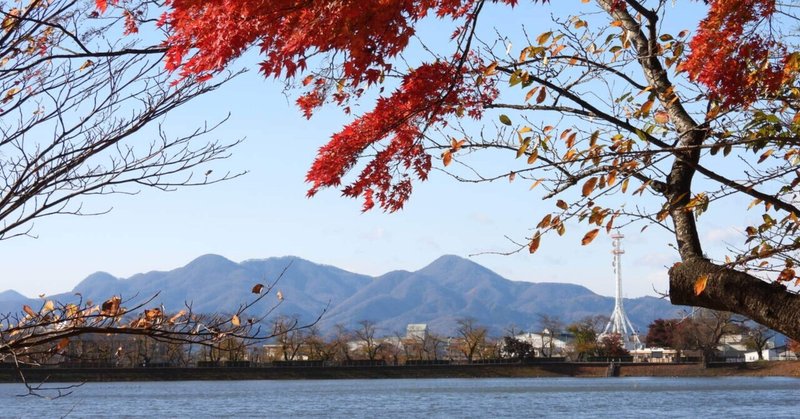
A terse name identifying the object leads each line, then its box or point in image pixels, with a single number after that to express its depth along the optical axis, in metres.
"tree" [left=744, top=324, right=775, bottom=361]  88.06
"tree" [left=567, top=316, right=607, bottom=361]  97.56
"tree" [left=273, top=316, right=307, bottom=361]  88.32
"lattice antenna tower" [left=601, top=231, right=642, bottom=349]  144.38
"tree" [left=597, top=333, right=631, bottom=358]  95.31
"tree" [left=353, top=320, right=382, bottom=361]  92.06
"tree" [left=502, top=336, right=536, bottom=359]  91.69
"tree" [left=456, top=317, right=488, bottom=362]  94.31
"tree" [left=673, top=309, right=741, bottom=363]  85.00
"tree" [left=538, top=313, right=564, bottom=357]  112.31
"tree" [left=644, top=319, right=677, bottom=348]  95.31
